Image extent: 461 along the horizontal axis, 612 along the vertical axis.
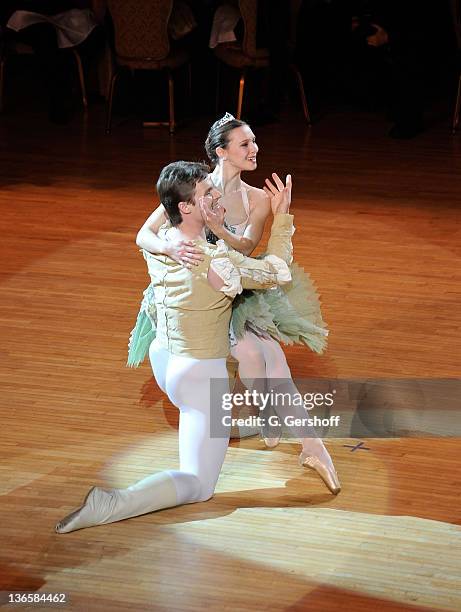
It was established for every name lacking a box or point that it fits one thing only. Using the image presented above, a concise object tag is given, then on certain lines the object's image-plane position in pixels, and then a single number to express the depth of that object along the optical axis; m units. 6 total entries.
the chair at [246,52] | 15.30
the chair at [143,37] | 15.27
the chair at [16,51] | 16.84
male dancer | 6.91
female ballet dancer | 7.70
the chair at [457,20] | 15.62
